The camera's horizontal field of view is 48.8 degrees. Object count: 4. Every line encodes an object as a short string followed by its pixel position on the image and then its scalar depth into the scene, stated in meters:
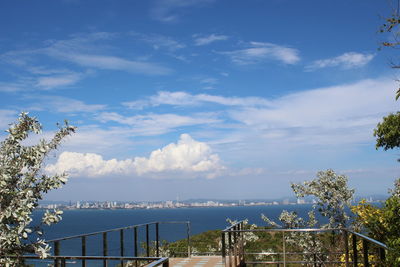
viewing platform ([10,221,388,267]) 4.42
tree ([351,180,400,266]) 7.39
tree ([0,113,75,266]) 4.66
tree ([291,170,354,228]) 14.14
